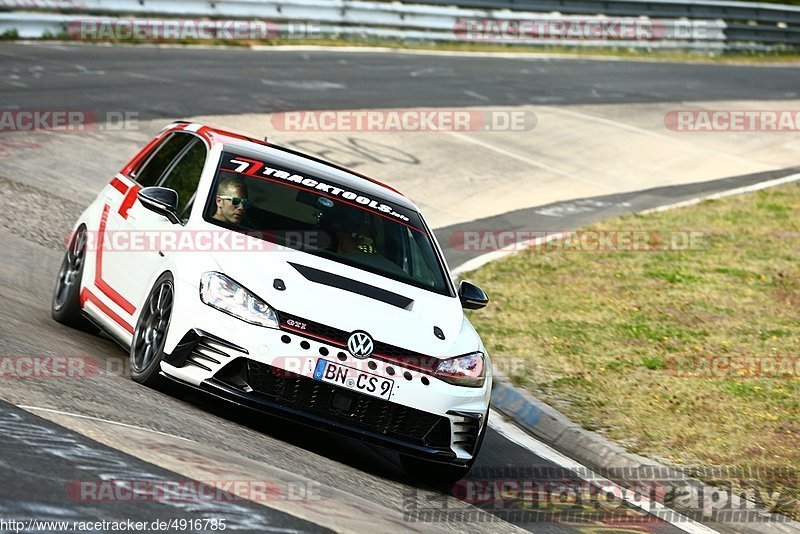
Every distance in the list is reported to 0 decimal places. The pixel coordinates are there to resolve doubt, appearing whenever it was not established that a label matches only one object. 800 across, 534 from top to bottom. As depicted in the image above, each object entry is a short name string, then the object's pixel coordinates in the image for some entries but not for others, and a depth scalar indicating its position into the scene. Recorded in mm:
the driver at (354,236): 15712
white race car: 13523
